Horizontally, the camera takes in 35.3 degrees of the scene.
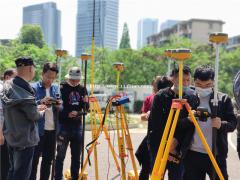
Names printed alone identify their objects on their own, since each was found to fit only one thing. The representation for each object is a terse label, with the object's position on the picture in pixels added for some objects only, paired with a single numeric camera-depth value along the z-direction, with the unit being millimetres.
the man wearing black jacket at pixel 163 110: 4023
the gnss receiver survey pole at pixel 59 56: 5016
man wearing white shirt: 5074
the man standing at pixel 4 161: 5027
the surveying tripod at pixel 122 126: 4793
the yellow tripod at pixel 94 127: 4993
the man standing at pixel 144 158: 5301
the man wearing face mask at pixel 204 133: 3799
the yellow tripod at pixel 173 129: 3199
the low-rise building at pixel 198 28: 83000
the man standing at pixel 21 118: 4000
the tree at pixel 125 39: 56156
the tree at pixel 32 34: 47244
